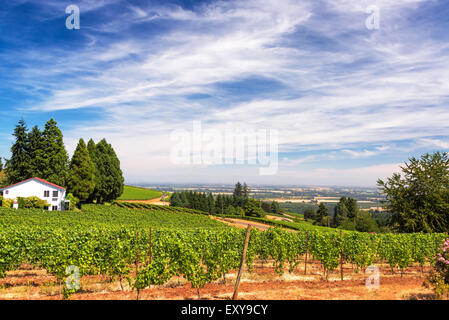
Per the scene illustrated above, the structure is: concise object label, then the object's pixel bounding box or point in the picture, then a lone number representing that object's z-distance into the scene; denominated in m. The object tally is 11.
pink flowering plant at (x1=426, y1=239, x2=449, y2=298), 9.02
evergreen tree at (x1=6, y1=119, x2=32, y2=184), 50.72
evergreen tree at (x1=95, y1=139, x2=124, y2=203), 56.56
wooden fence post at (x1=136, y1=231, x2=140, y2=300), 12.55
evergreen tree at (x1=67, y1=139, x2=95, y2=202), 49.78
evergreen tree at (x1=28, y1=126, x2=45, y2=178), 50.47
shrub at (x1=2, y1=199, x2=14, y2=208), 41.75
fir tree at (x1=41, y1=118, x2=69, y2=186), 50.84
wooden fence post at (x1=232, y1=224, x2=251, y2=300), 8.42
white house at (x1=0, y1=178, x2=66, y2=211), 43.41
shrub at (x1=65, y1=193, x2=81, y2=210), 47.27
